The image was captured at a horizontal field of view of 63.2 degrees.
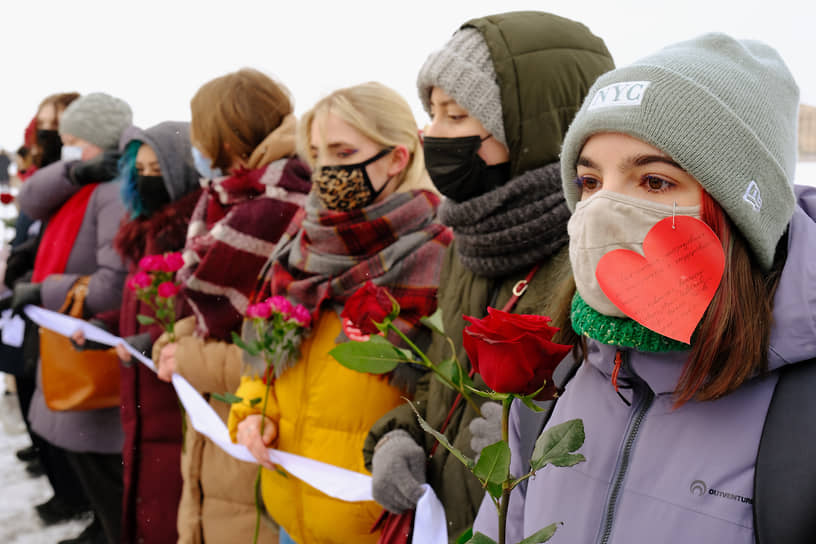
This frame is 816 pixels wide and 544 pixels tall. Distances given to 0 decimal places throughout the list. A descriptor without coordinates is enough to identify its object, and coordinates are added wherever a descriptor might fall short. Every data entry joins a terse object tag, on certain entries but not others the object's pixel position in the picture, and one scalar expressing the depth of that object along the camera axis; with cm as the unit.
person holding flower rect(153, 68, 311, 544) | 291
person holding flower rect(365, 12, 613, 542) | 169
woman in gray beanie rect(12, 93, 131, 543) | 399
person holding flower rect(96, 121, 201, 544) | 357
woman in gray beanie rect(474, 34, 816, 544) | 86
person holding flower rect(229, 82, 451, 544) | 223
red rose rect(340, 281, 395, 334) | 131
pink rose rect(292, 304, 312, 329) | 219
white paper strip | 166
